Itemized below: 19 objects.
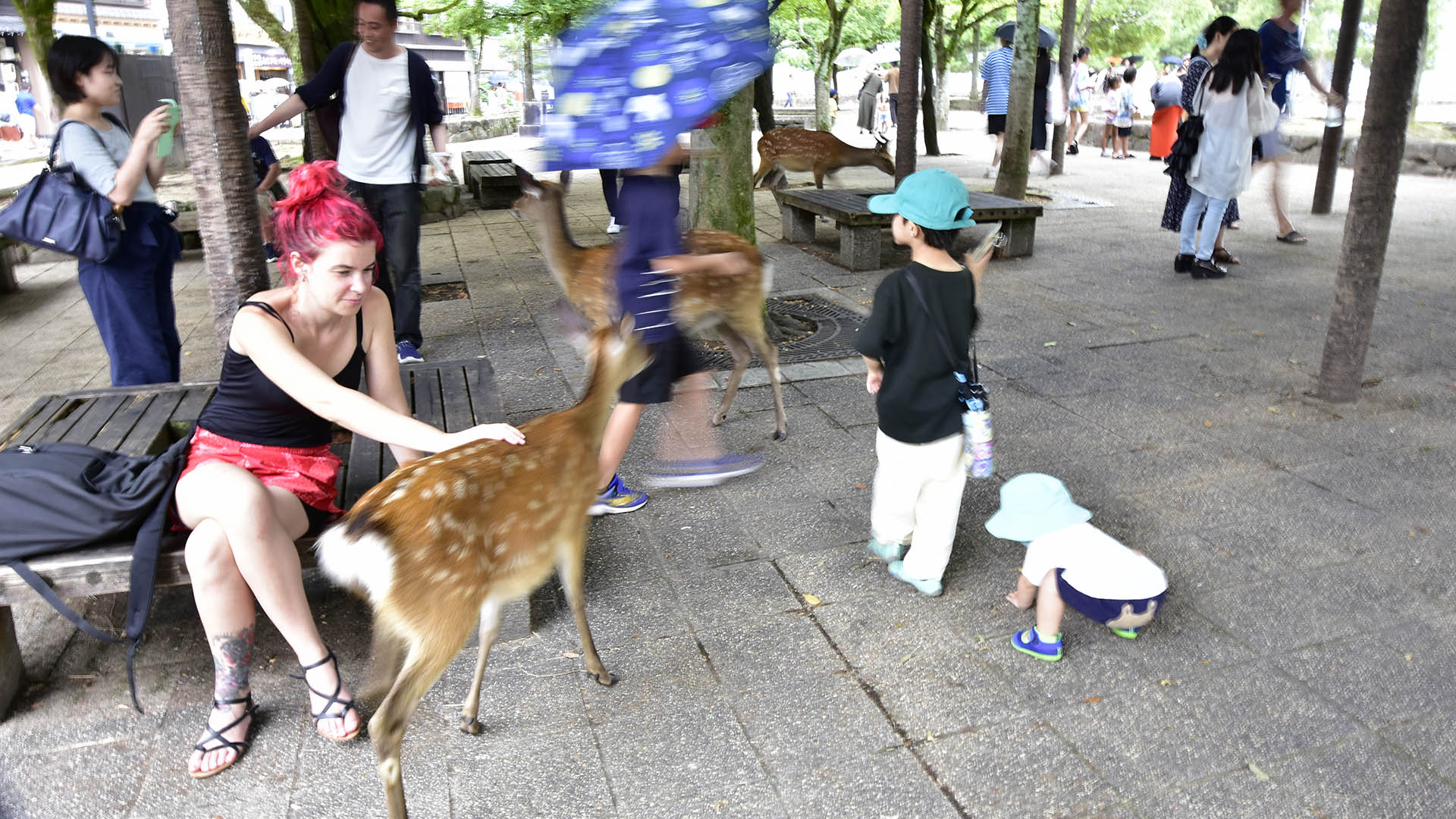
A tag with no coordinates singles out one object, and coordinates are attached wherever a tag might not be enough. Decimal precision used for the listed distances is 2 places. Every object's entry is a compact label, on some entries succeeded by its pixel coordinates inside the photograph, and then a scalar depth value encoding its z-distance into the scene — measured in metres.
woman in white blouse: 7.20
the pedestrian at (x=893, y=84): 23.41
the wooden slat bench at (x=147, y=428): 2.55
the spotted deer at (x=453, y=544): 2.21
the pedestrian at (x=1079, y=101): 17.66
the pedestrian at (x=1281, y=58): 8.20
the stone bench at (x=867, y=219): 7.80
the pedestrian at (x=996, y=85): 13.70
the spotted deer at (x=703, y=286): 4.43
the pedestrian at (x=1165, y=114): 15.22
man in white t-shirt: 5.24
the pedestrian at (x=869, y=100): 21.88
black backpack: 2.53
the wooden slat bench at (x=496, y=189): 11.63
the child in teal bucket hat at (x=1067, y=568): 2.91
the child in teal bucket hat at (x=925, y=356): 3.17
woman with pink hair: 2.53
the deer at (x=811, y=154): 11.76
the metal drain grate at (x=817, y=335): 5.84
